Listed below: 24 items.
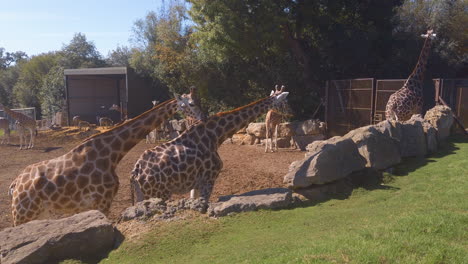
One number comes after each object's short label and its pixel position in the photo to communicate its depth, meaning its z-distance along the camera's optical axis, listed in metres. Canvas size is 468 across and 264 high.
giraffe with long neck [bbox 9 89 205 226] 5.69
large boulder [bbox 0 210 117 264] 4.47
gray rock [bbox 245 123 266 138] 16.75
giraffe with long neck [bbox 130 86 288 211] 6.39
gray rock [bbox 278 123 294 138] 15.70
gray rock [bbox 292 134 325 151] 15.25
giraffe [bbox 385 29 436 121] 11.72
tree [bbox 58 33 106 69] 39.88
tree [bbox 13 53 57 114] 40.53
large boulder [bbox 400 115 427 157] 9.53
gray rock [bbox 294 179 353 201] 6.81
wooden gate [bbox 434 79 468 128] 13.22
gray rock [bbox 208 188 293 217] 5.77
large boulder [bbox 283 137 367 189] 6.88
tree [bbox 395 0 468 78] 18.14
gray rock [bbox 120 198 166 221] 5.68
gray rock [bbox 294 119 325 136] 15.18
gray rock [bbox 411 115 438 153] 9.95
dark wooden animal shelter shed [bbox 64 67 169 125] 27.23
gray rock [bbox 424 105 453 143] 10.82
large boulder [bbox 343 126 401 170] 8.16
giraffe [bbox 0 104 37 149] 18.64
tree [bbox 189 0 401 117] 16.36
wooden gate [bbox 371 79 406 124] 13.32
